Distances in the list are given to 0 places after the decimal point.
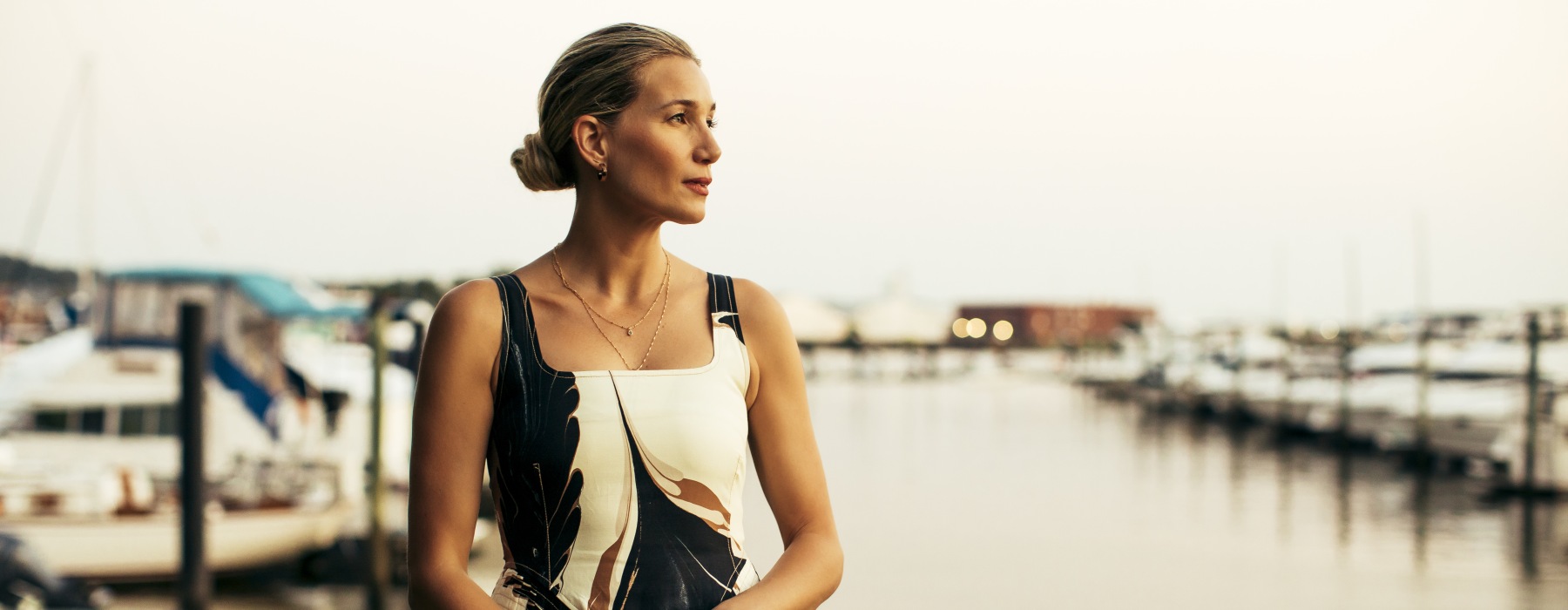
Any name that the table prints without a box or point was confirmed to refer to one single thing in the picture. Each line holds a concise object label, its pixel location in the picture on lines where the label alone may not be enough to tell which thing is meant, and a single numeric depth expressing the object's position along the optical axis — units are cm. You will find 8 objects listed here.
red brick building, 11981
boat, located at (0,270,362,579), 1426
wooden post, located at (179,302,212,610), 883
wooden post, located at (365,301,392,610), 1287
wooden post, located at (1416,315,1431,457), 2878
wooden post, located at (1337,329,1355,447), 3484
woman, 164
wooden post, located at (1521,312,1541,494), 2098
